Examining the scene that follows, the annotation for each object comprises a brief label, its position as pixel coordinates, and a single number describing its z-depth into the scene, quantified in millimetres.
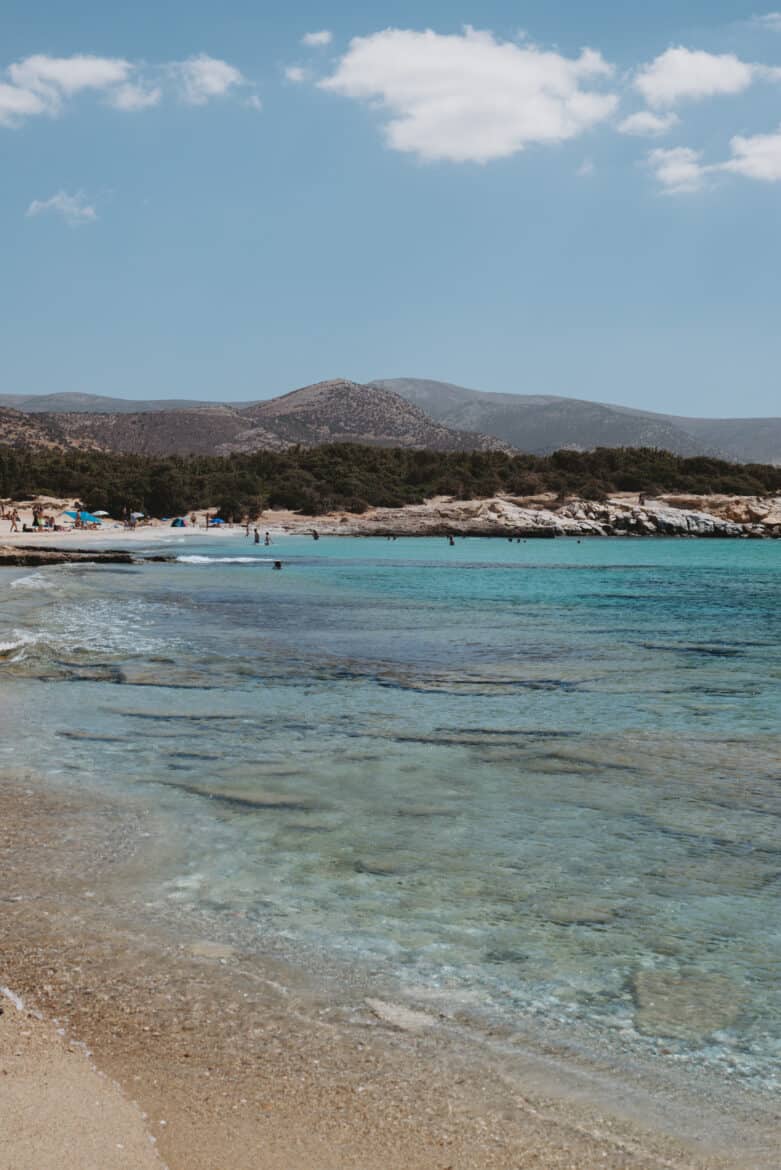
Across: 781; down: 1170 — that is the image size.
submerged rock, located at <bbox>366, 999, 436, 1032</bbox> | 5395
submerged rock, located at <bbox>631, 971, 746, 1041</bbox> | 5551
